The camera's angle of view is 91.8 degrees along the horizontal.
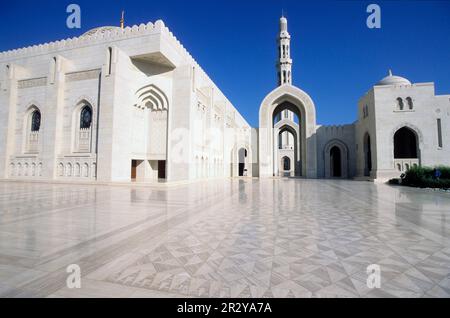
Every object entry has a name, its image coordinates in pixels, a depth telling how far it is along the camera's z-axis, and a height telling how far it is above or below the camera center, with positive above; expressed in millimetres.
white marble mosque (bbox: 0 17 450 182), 14672 +4206
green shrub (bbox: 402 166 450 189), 12227 -383
